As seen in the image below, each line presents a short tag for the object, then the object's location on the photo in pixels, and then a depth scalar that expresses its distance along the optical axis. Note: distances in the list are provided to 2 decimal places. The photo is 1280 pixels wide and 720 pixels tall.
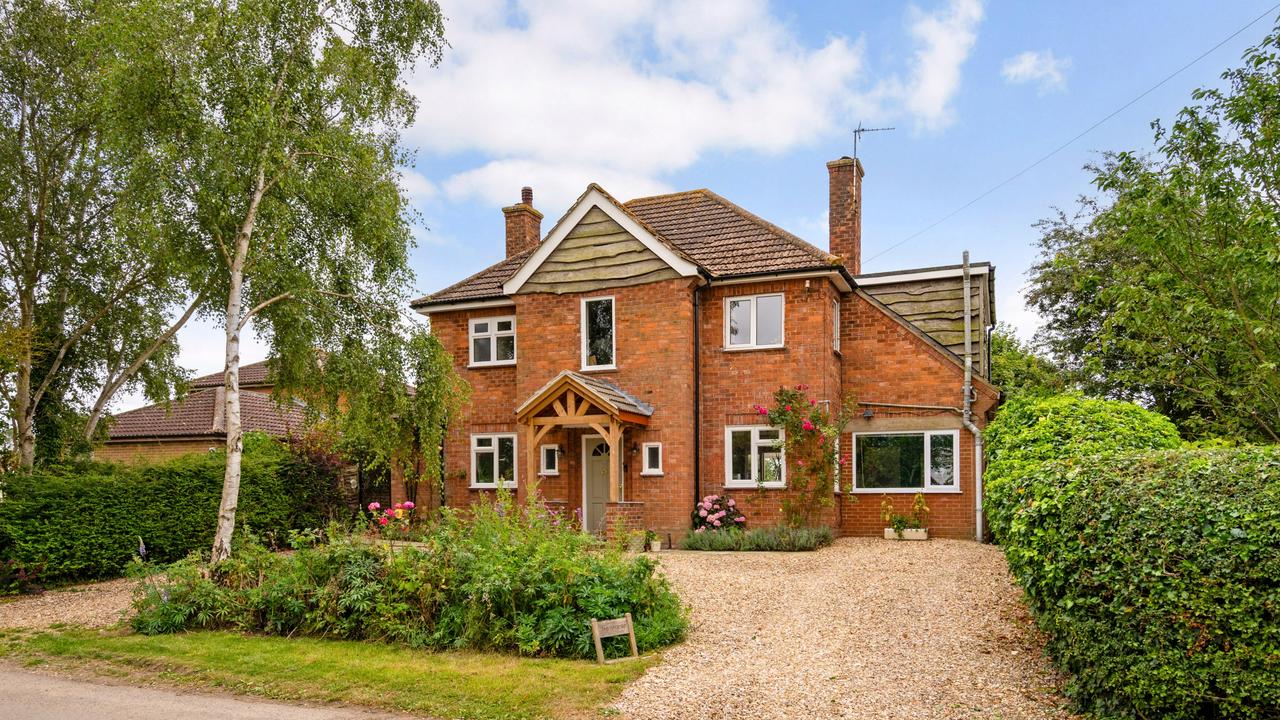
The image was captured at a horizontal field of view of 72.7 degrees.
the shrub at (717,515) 18.47
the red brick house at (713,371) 18.61
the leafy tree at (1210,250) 9.95
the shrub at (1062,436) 8.91
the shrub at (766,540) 17.03
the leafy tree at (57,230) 17.56
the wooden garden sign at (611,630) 8.79
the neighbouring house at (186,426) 28.86
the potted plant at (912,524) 18.50
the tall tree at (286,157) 13.55
